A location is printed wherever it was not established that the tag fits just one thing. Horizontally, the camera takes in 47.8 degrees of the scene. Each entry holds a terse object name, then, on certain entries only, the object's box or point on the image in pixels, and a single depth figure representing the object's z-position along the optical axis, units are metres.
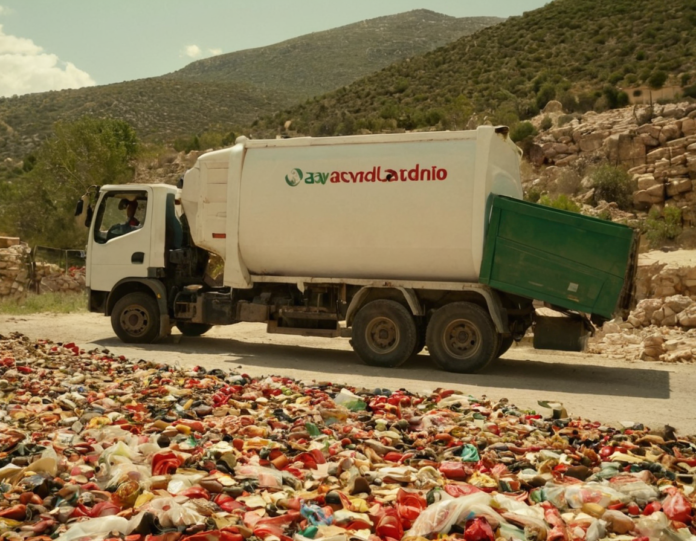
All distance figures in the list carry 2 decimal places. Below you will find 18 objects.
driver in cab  12.90
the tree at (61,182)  31.56
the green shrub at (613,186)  23.89
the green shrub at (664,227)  19.52
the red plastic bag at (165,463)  5.20
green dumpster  9.64
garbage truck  9.95
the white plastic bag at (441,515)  4.26
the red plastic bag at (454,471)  5.33
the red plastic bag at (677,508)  4.51
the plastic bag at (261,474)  5.08
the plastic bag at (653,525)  4.26
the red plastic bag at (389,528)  4.29
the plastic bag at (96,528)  4.14
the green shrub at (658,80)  34.62
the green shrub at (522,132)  30.75
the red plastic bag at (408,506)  4.46
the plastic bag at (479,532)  4.11
